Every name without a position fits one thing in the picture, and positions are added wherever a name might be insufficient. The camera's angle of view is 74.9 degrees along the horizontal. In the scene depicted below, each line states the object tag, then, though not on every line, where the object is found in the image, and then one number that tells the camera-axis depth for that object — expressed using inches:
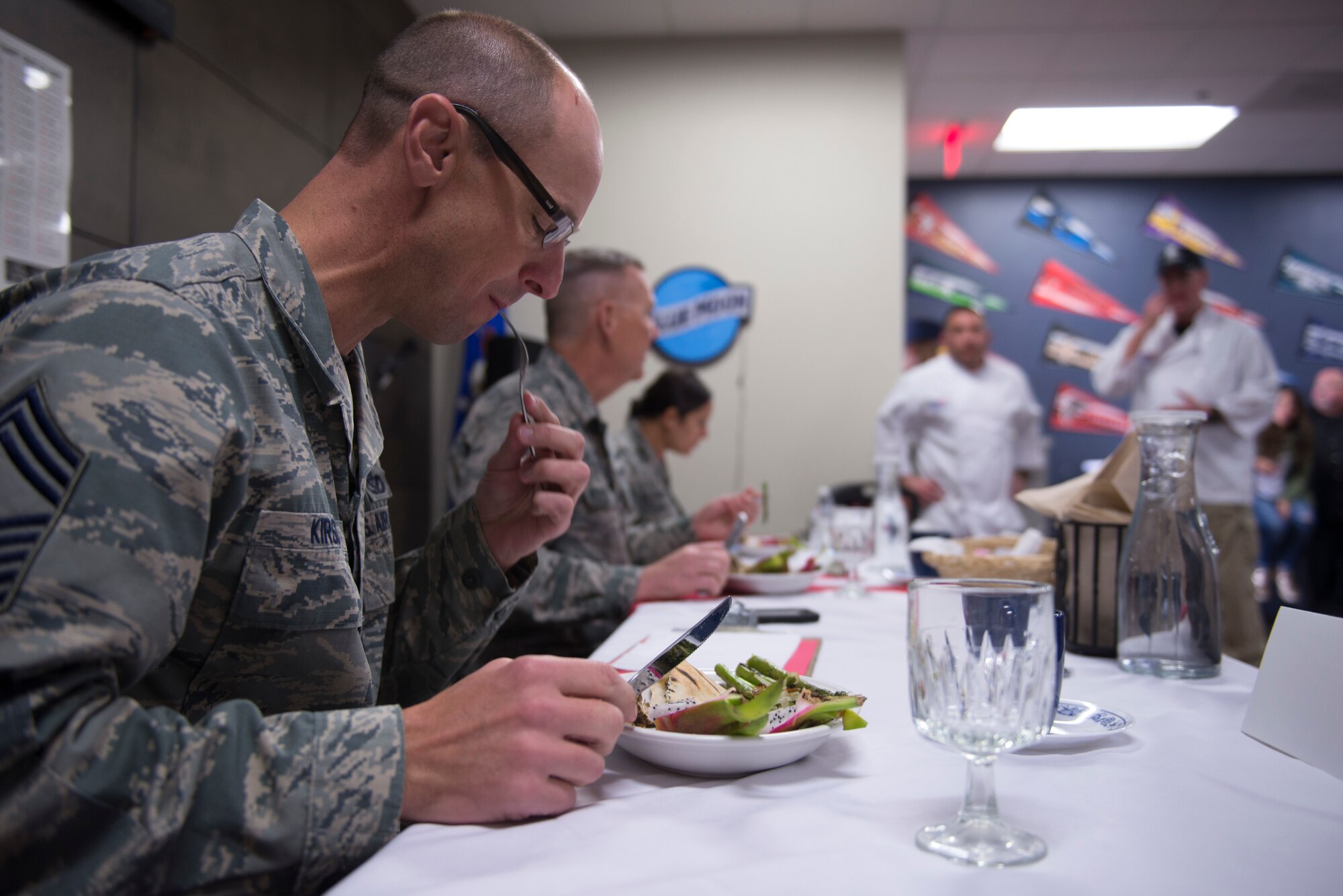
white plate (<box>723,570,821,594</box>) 70.8
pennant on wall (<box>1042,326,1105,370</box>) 242.4
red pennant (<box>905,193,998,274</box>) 246.2
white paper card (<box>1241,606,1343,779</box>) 28.9
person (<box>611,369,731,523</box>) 124.3
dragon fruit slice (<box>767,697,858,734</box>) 28.1
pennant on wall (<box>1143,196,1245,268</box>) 239.3
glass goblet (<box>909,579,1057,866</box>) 21.7
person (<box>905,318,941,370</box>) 235.3
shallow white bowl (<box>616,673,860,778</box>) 26.5
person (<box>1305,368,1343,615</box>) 200.1
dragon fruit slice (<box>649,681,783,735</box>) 26.6
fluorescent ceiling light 201.5
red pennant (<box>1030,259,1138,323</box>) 242.2
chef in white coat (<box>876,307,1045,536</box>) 172.1
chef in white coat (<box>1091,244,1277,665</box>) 151.6
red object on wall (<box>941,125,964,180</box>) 212.7
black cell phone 57.1
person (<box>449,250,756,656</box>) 68.2
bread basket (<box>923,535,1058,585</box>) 57.6
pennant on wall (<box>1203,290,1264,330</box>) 237.3
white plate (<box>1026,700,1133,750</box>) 30.1
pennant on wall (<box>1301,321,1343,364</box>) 235.9
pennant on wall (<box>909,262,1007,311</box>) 245.9
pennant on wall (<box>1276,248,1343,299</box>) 237.0
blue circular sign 165.3
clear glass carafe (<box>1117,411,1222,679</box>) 40.6
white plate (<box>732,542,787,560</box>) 103.7
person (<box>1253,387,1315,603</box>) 226.8
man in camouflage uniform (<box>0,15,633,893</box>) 20.4
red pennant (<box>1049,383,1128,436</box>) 241.1
